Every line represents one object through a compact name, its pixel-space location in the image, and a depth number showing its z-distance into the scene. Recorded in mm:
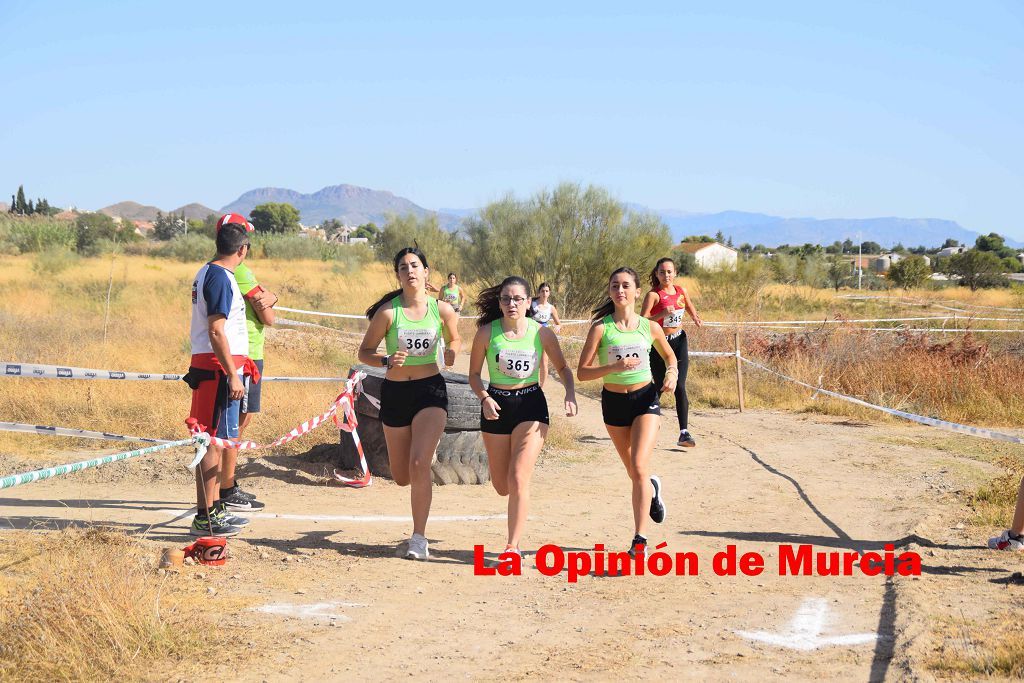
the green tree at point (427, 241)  37594
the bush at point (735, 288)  37219
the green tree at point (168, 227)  79688
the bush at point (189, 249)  51531
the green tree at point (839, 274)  69062
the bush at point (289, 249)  58219
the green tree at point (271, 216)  141525
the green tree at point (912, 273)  55594
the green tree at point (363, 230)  156425
